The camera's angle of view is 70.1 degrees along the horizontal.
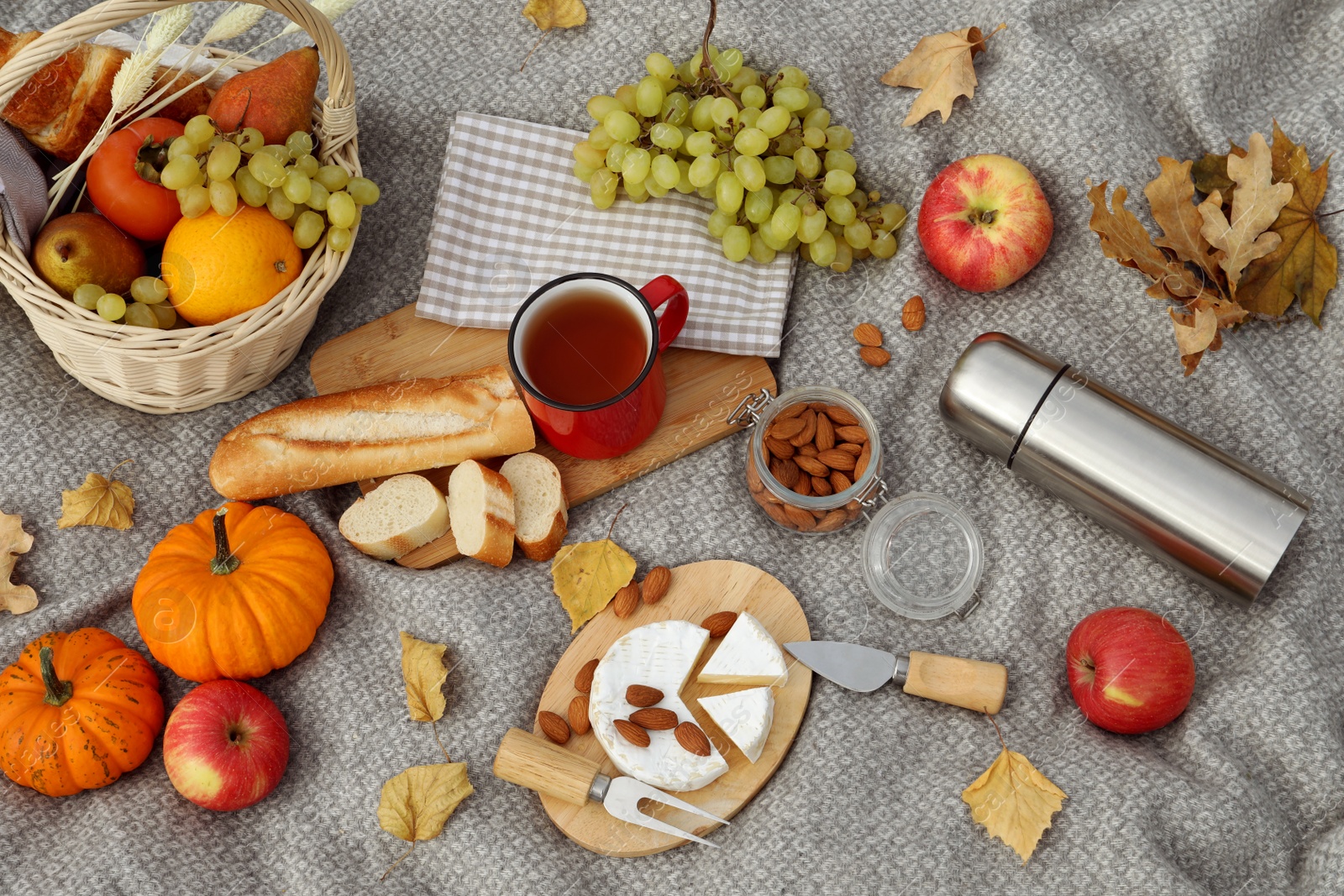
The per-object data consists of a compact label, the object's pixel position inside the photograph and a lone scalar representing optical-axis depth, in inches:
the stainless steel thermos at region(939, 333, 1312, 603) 35.5
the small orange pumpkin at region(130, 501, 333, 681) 36.3
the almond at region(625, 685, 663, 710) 35.6
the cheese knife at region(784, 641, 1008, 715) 36.2
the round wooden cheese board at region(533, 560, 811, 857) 35.4
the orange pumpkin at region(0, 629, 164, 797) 35.1
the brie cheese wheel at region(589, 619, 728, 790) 34.9
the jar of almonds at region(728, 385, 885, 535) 38.2
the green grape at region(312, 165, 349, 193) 36.8
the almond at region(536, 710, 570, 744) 36.5
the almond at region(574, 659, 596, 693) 37.1
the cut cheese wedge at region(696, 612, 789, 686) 36.2
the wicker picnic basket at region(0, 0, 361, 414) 31.4
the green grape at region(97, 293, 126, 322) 34.0
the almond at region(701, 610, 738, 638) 37.2
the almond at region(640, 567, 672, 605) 38.2
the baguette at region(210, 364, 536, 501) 38.9
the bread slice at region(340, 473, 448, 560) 38.5
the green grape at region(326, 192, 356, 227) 36.4
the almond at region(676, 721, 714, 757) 34.8
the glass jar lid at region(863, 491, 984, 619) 38.4
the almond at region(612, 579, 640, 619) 38.1
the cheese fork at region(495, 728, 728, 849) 34.9
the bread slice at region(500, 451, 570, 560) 39.0
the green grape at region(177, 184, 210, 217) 34.1
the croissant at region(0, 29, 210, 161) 35.2
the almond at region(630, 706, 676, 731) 35.3
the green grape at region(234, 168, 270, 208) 34.7
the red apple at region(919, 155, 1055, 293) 39.0
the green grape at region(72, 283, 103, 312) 34.0
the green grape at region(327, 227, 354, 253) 37.0
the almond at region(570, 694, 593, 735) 36.6
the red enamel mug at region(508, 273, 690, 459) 35.7
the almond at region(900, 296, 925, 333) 41.2
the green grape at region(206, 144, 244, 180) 33.6
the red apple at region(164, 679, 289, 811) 35.0
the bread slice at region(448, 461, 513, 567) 37.4
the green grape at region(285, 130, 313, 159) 36.2
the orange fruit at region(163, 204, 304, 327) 34.6
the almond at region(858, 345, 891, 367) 41.2
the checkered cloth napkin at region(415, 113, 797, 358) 41.8
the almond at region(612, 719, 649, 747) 34.9
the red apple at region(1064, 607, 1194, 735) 34.6
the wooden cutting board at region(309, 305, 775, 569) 40.7
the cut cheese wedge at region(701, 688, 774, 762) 35.1
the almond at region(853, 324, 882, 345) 41.5
